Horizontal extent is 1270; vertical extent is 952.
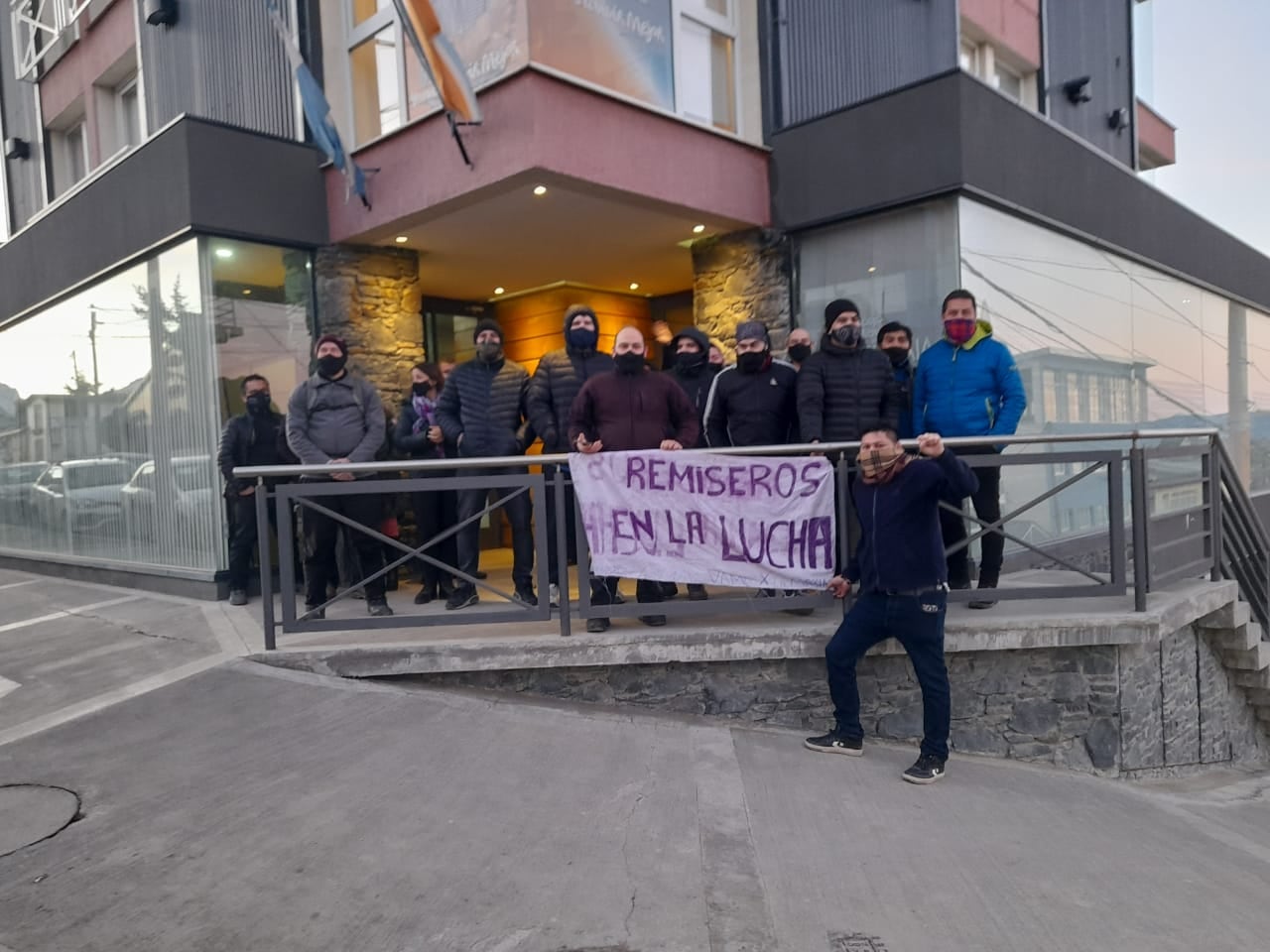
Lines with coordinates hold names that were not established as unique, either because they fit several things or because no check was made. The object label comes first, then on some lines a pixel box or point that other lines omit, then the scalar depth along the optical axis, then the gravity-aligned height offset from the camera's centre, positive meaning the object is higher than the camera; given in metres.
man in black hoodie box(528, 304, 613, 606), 5.63 +0.43
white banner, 5.12 -0.45
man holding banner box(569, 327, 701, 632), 5.19 +0.22
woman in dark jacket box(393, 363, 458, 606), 6.37 -0.02
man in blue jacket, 5.43 +0.22
